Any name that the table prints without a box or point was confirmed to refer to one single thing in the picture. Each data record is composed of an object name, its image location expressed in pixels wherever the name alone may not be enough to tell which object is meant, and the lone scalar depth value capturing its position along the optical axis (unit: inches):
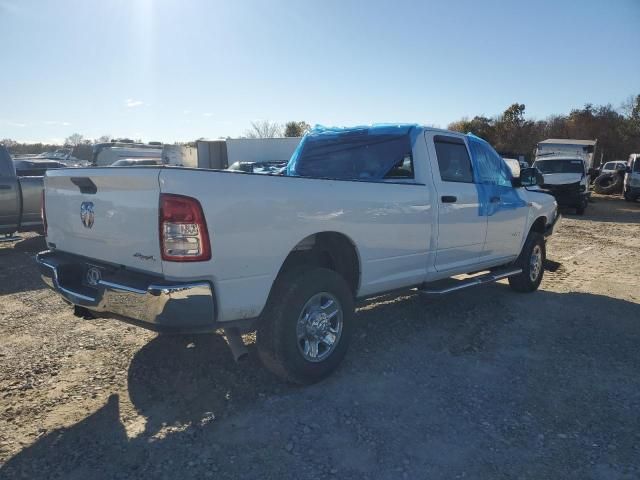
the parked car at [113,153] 781.3
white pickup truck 113.2
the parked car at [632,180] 833.5
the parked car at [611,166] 1113.4
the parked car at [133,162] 584.2
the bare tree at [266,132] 2204.7
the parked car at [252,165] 771.5
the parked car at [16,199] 341.7
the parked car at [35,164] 506.0
